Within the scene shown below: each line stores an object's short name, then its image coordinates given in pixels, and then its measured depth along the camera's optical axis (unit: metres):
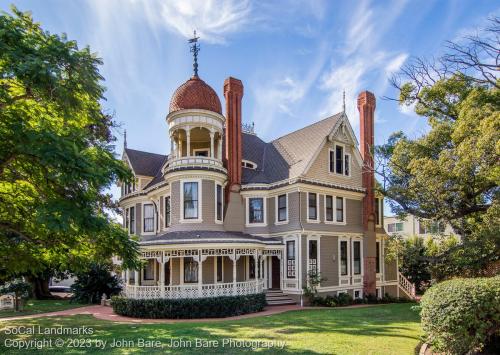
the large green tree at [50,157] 9.57
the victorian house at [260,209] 22.00
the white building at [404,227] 51.94
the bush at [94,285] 27.19
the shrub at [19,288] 26.95
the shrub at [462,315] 9.59
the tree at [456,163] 15.29
